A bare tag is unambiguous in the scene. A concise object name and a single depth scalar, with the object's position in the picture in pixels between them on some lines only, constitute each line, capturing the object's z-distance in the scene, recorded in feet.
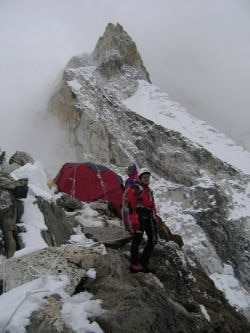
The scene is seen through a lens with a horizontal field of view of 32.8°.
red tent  47.91
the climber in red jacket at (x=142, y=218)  25.21
